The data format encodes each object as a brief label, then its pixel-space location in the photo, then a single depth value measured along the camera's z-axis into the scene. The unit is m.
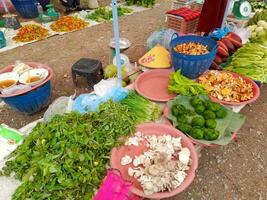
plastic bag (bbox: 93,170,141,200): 1.42
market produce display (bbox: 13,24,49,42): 5.20
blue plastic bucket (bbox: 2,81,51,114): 2.69
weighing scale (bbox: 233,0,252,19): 4.39
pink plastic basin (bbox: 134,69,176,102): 2.50
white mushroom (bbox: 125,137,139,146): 1.94
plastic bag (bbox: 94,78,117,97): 2.57
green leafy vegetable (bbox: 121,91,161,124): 2.19
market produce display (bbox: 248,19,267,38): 3.69
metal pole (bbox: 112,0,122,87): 2.18
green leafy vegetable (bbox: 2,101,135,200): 1.58
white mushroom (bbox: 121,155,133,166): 1.82
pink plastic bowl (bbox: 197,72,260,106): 2.41
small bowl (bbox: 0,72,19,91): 2.70
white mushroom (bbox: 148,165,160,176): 1.62
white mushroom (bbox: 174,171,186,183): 1.65
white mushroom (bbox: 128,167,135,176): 1.74
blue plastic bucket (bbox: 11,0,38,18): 6.03
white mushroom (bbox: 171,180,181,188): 1.62
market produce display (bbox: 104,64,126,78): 3.08
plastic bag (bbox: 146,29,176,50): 3.43
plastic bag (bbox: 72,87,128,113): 2.31
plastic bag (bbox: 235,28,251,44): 3.85
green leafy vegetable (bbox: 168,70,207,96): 2.42
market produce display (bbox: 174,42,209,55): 2.63
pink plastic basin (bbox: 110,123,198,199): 1.61
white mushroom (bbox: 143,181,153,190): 1.55
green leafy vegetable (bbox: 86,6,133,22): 6.28
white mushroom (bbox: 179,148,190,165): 1.77
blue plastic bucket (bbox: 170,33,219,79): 2.47
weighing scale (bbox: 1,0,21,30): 5.53
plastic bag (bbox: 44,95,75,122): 2.37
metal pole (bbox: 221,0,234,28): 3.55
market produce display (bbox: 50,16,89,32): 5.64
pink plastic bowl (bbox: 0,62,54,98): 2.60
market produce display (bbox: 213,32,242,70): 3.15
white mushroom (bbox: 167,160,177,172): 1.68
